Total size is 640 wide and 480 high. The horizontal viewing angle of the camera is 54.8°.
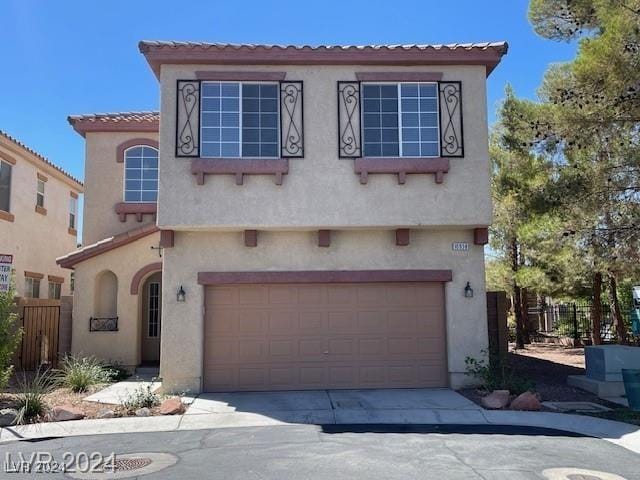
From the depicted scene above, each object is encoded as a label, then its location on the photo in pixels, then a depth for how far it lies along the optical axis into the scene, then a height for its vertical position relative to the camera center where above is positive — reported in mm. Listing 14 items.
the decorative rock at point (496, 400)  10688 -1535
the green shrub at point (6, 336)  11625 -327
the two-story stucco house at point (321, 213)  12289 +1991
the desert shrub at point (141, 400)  10766 -1472
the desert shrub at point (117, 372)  14391 -1298
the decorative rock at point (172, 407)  10508 -1551
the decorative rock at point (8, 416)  9883 -1597
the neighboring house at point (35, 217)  19750 +3550
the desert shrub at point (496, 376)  11648 -1258
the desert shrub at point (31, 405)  10008 -1427
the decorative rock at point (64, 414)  10180 -1590
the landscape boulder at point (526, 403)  10570 -1558
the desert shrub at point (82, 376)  12617 -1219
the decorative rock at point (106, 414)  10422 -1626
